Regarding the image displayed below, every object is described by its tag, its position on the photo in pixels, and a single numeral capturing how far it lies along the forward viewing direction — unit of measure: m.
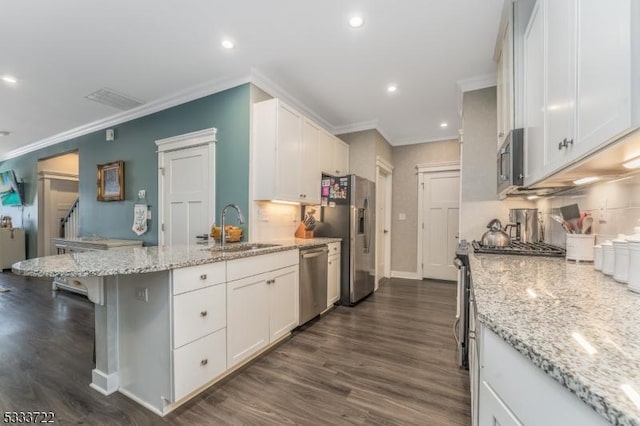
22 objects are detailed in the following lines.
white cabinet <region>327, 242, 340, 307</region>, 3.49
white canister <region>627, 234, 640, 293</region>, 0.94
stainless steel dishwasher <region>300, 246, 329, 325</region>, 2.93
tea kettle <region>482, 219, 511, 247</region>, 2.22
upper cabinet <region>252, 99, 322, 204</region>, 3.02
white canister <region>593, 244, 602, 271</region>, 1.29
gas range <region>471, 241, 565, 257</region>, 1.78
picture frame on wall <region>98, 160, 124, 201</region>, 4.17
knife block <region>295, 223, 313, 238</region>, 3.69
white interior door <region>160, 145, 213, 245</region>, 3.35
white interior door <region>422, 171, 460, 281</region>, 5.00
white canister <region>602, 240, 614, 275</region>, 1.18
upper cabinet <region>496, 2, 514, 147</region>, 1.96
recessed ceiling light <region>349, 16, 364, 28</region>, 2.20
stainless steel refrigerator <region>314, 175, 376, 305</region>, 3.71
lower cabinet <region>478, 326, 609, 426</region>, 0.49
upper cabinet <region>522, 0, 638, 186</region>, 0.75
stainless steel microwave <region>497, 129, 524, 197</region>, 1.78
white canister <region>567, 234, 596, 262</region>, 1.50
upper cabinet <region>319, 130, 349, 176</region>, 3.93
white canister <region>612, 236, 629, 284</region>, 1.04
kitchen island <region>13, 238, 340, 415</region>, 1.62
